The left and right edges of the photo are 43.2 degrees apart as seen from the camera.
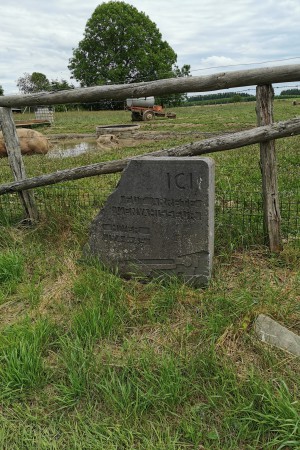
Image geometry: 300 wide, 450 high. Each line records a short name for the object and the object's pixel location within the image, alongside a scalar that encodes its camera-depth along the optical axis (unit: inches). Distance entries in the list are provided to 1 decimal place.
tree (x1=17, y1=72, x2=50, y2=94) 2316.4
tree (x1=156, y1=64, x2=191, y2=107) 1394.2
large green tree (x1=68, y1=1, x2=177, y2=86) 1787.9
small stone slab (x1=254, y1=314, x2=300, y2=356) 88.7
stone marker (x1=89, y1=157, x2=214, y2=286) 116.5
